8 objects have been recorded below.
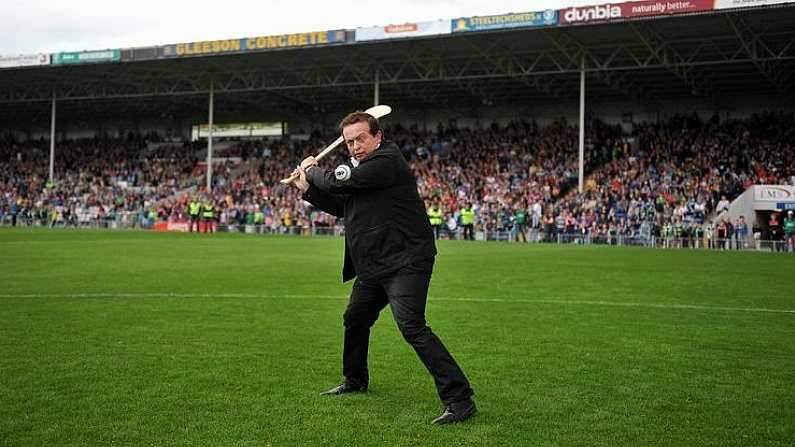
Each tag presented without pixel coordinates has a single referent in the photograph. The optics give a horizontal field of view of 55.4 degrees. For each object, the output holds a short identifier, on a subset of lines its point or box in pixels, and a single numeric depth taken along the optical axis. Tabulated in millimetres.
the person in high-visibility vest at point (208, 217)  40447
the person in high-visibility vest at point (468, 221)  35094
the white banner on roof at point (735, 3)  29939
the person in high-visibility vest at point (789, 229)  28891
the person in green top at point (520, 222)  35650
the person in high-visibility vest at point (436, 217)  34281
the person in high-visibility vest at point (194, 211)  39906
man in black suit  5105
